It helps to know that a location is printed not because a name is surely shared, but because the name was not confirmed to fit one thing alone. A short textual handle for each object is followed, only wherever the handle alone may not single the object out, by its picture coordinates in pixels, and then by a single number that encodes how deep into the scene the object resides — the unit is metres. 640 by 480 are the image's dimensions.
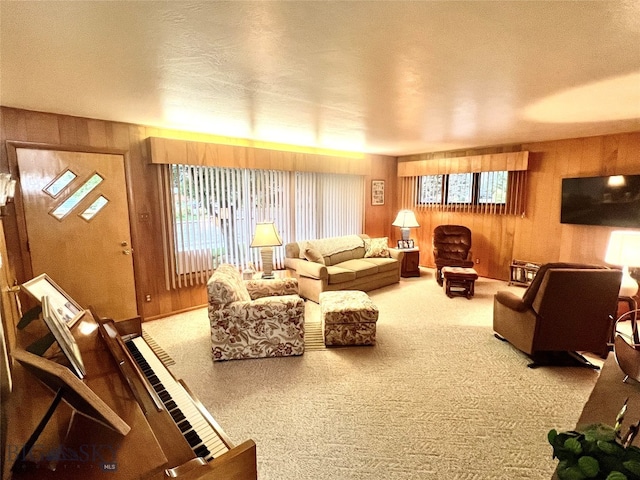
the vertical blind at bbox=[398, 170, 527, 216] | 5.23
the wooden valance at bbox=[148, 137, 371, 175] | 3.79
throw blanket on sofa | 5.03
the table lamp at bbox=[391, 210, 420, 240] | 5.96
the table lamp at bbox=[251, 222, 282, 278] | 4.01
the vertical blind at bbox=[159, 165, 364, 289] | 4.08
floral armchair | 2.89
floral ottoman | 3.20
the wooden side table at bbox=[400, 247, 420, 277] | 5.86
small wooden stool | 4.71
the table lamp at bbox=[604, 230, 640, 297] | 3.21
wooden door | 3.12
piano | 0.79
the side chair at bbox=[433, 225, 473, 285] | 5.55
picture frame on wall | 6.71
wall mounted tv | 4.04
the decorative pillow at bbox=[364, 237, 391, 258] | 5.58
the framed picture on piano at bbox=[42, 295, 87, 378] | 0.97
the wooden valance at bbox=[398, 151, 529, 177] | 5.06
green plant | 0.75
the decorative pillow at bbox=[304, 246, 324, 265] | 4.72
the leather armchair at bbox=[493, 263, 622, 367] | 2.62
